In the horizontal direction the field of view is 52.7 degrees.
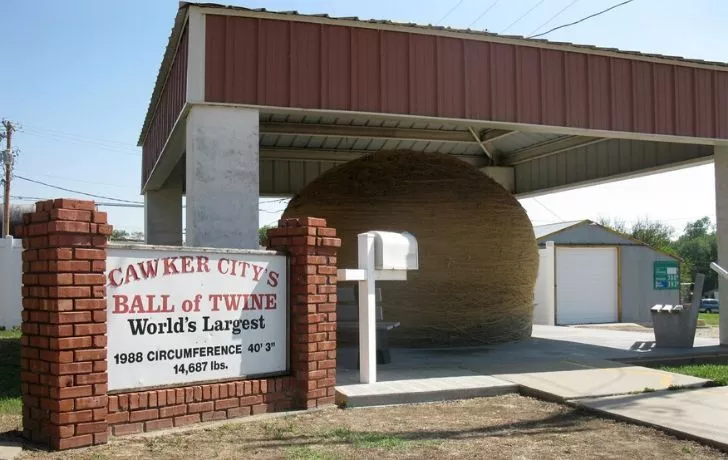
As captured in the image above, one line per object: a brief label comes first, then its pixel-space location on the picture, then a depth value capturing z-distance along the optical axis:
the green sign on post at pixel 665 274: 25.81
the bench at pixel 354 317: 10.82
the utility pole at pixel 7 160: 39.72
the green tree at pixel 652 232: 68.26
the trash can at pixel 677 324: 13.55
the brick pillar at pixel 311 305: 7.44
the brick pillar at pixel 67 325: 5.72
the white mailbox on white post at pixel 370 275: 8.73
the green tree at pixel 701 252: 78.91
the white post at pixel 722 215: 13.71
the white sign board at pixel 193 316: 6.24
